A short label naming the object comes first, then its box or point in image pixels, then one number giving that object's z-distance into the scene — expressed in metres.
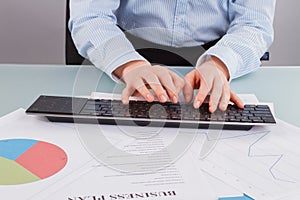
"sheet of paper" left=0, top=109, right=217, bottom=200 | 0.46
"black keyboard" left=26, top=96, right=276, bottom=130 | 0.63
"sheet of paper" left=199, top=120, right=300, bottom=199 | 0.49
